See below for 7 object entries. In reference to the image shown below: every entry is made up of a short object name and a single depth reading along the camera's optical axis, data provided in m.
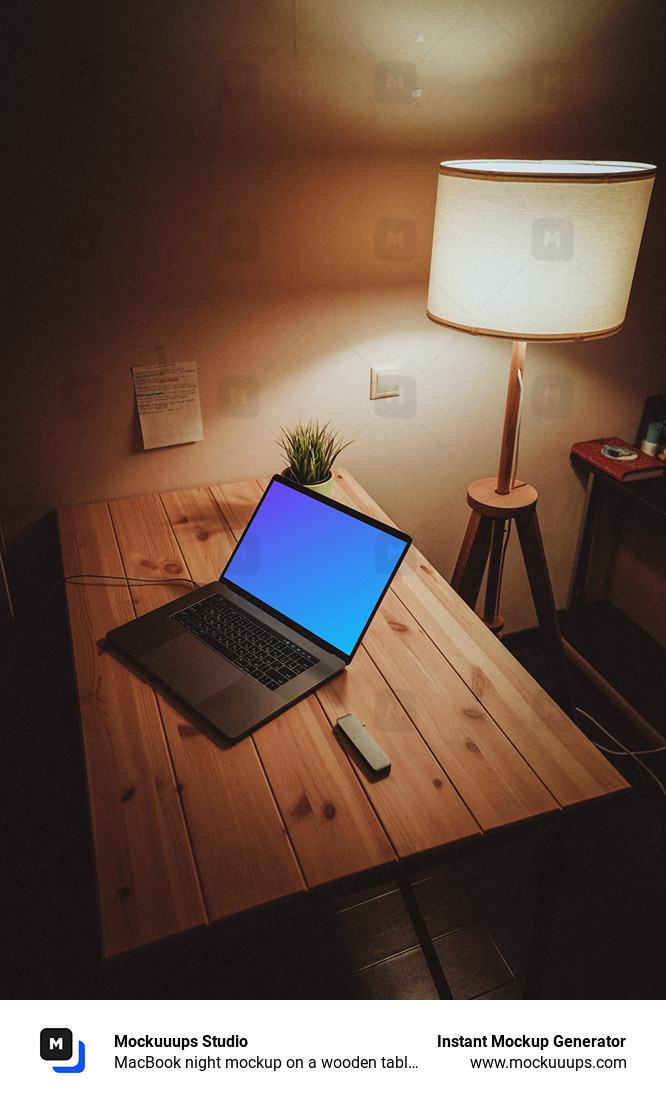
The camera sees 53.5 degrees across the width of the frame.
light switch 1.81
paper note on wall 1.61
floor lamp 1.25
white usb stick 0.97
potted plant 1.56
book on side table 1.98
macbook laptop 1.10
